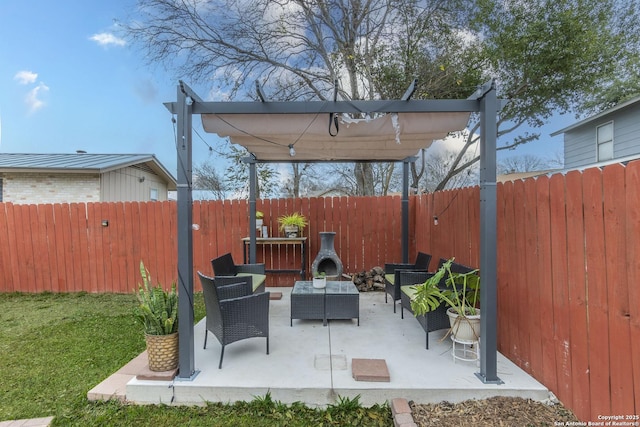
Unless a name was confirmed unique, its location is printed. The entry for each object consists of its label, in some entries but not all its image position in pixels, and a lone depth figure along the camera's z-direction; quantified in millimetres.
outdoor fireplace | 5457
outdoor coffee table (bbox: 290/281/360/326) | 3961
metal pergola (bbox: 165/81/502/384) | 2611
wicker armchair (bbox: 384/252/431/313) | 4415
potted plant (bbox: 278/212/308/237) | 6270
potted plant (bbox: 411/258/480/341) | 2887
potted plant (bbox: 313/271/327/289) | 4176
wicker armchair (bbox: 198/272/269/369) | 2947
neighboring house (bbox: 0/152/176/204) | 8531
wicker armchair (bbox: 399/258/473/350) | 3227
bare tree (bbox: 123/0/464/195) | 8125
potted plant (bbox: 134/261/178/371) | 2723
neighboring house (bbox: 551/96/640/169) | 8328
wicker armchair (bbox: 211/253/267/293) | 4438
